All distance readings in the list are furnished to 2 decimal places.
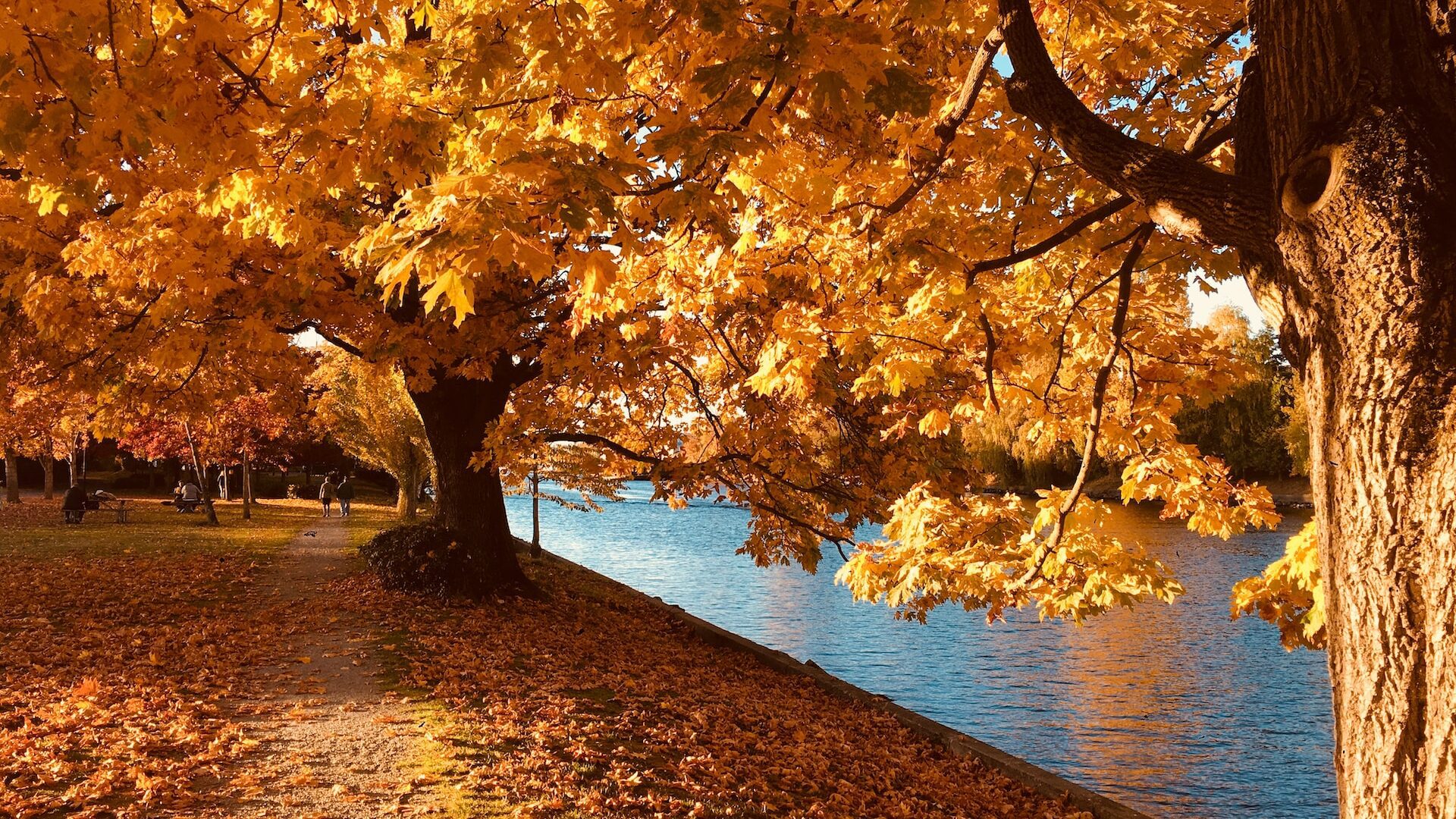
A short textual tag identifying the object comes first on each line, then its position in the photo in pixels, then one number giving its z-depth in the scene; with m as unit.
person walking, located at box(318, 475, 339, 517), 30.86
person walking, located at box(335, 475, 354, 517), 30.58
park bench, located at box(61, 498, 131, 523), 22.45
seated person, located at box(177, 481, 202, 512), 27.23
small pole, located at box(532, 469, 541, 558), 20.22
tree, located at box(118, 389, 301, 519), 26.88
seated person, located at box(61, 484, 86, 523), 22.44
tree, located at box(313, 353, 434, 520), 28.31
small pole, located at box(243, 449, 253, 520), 27.45
